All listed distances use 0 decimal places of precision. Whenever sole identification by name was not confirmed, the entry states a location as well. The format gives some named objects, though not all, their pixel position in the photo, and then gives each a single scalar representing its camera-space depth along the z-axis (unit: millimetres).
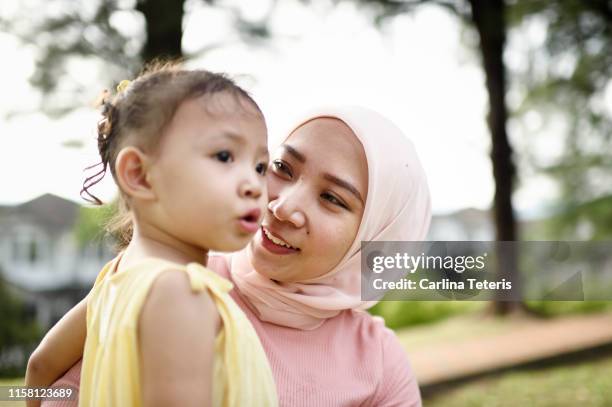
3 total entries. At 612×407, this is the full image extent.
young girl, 965
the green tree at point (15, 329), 5407
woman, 1523
